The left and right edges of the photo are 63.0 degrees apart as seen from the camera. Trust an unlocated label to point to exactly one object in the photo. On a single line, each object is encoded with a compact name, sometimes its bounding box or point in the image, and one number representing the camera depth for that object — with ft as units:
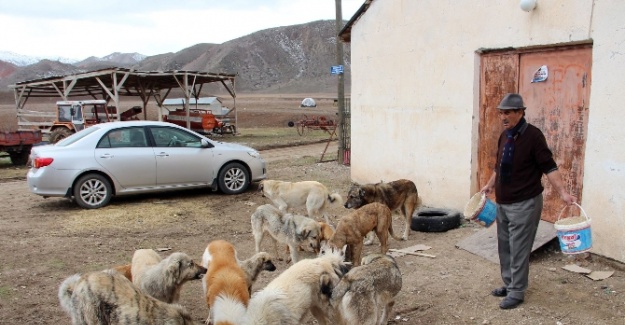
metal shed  73.14
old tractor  68.03
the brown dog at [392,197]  26.61
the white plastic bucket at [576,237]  17.19
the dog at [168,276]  16.63
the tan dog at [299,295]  14.16
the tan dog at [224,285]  13.94
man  16.48
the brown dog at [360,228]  21.65
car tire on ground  27.40
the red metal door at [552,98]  22.77
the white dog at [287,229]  22.03
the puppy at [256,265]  17.86
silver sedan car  32.89
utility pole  51.82
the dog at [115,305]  13.99
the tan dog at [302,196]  28.78
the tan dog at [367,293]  15.05
